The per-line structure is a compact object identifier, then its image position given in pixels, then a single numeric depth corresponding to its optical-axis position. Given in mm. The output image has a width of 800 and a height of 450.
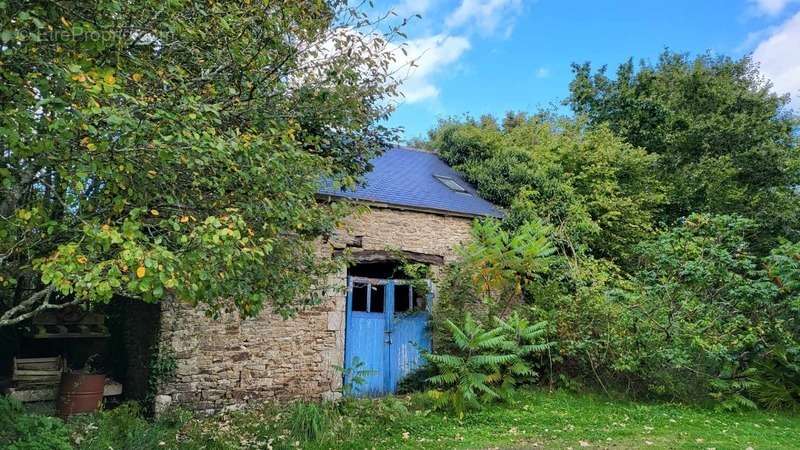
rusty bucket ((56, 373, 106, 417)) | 7527
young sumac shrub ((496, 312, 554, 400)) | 8758
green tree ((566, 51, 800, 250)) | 14250
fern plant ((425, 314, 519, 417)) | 8164
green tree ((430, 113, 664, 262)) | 12070
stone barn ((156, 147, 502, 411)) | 8320
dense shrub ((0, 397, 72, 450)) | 5090
